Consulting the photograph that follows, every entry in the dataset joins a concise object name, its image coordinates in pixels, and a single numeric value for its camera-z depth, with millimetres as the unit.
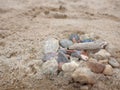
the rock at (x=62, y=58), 547
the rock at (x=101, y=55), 568
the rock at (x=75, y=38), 630
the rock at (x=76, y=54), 566
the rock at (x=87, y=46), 591
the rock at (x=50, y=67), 522
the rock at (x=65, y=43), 605
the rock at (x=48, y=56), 557
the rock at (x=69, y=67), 525
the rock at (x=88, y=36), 650
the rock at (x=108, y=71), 525
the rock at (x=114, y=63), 552
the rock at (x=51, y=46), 589
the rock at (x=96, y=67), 528
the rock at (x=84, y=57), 558
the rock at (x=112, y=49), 593
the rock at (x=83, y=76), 496
